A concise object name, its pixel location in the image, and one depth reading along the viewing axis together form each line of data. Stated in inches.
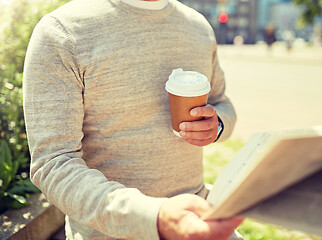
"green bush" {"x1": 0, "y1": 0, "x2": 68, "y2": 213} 77.3
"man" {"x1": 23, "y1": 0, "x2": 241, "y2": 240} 38.2
